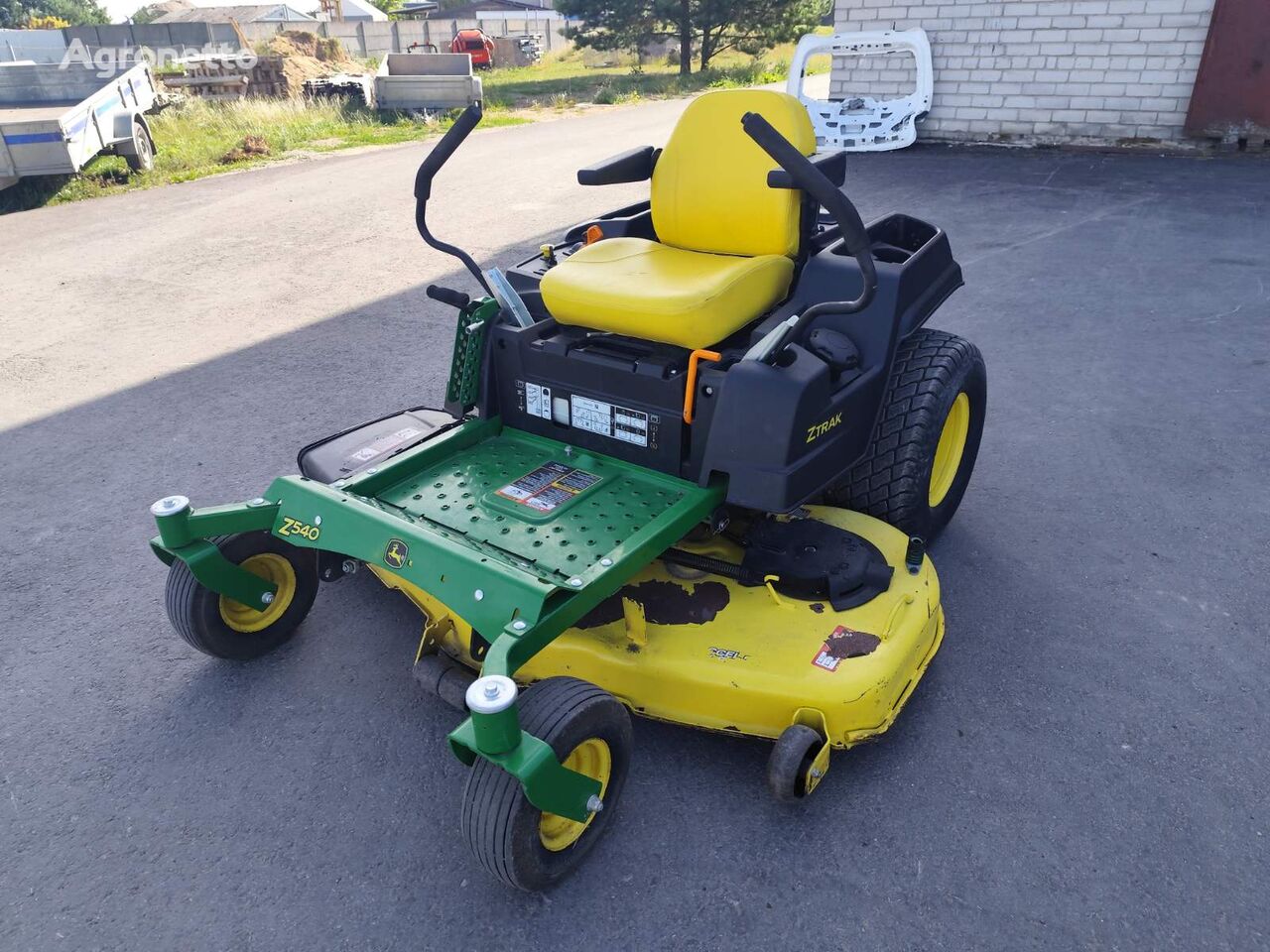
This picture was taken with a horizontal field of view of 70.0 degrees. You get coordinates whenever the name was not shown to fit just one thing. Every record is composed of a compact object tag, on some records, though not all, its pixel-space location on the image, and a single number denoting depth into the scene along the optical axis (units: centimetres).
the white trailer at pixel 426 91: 1503
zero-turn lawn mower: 212
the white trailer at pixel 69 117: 867
